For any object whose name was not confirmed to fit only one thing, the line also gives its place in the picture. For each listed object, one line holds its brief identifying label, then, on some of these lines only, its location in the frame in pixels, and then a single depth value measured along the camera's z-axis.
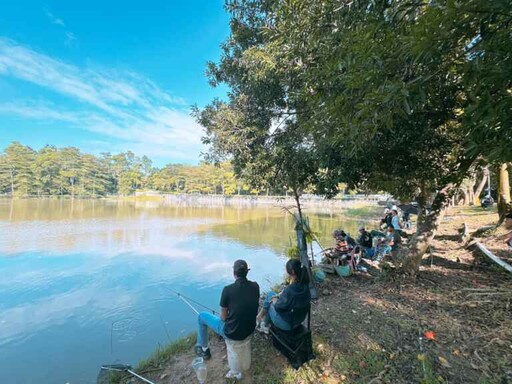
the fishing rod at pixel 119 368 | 3.14
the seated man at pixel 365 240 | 6.92
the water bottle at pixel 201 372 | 2.47
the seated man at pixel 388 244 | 6.40
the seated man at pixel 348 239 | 6.10
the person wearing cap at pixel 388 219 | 9.12
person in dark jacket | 2.52
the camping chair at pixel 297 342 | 2.55
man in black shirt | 2.50
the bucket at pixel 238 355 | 2.54
